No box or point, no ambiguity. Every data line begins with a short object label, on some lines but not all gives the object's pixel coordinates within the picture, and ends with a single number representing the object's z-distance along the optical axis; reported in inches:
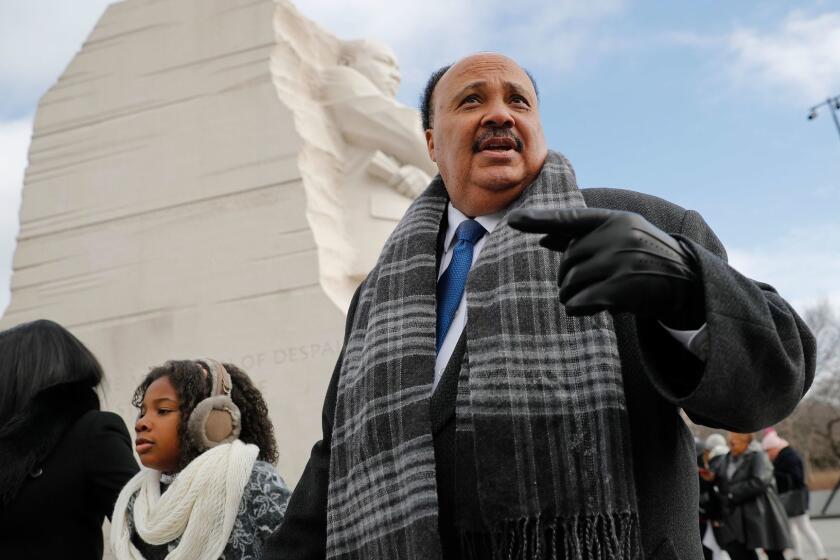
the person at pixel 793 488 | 237.1
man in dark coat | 40.5
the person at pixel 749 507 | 201.0
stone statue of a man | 221.6
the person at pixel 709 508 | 222.7
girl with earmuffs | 85.6
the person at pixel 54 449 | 87.0
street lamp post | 446.0
